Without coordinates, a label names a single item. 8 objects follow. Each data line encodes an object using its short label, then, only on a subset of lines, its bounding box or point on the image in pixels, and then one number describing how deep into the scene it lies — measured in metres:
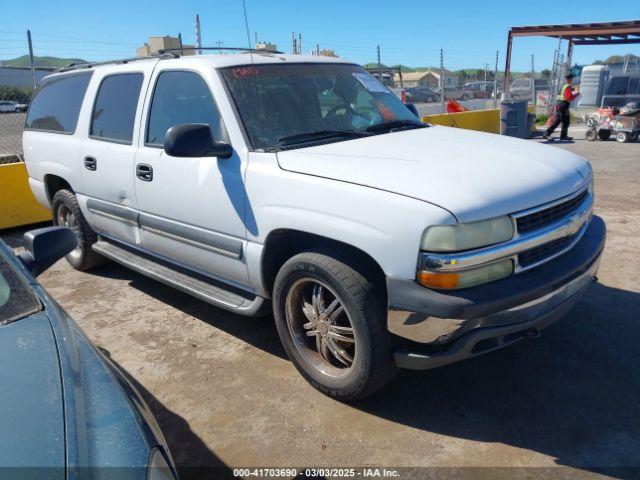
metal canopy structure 19.25
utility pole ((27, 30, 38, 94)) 8.52
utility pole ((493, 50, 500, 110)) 17.36
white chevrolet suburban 2.50
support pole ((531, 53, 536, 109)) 18.54
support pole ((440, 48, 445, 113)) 15.12
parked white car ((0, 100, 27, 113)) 21.49
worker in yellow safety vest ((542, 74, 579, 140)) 13.46
